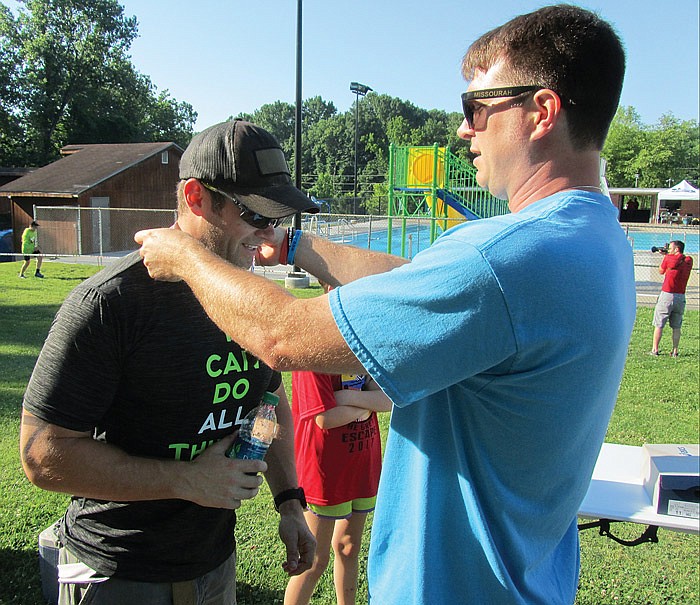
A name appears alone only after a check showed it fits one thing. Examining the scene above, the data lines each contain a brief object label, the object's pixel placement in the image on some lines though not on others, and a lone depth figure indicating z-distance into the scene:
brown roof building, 30.02
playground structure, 19.70
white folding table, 3.01
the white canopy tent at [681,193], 46.50
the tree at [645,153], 65.94
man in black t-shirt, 1.74
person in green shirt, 20.30
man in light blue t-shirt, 1.21
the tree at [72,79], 54.16
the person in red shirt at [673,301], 11.05
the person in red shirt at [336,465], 3.31
